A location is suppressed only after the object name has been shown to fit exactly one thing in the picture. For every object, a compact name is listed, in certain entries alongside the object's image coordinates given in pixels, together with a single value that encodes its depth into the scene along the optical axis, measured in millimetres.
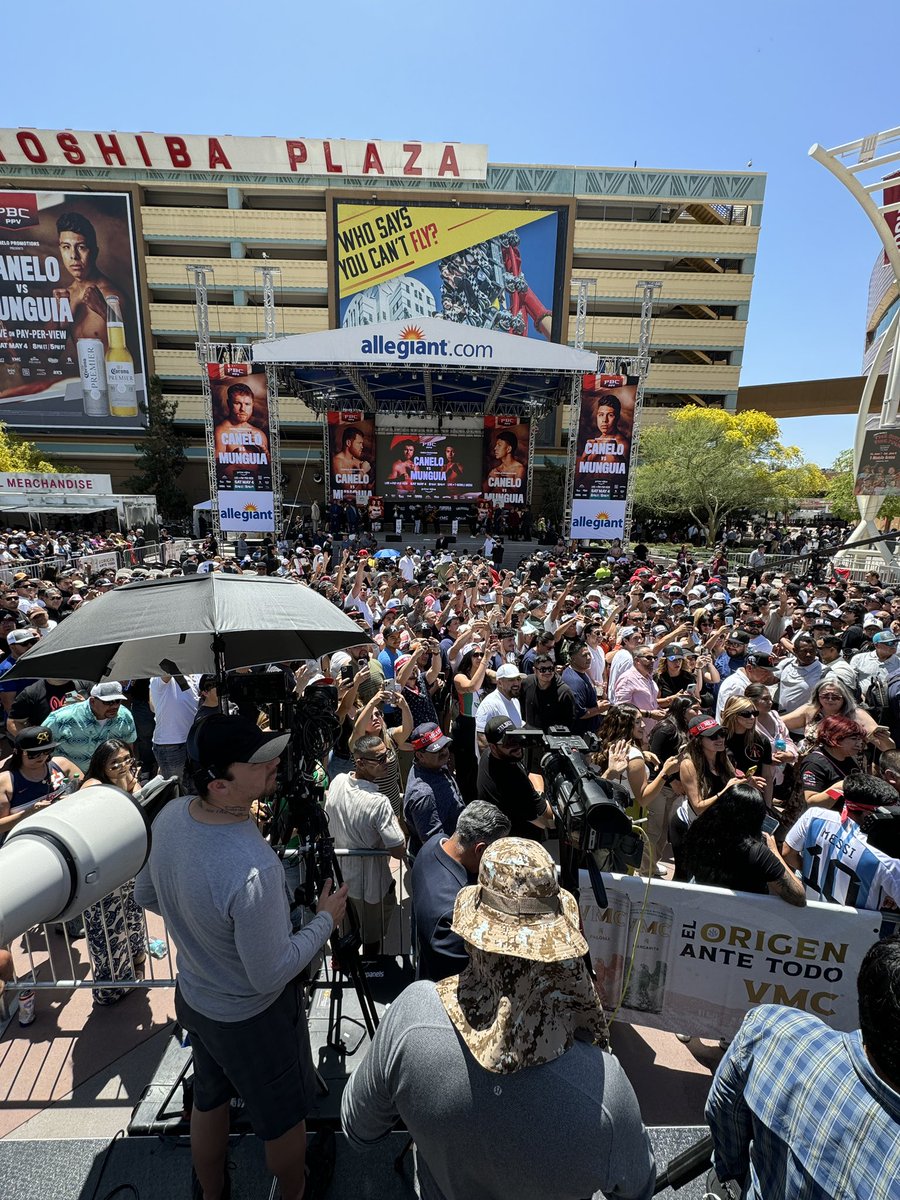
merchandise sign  25328
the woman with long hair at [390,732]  3482
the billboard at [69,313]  36062
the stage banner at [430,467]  29891
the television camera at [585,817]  2129
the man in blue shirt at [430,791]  3146
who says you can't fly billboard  32969
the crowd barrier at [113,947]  3125
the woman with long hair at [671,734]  4406
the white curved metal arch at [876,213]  19281
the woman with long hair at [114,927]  3213
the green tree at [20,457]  31652
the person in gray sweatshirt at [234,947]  1730
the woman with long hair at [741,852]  2678
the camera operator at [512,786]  3396
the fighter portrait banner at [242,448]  20719
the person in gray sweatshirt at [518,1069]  1232
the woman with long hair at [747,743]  3912
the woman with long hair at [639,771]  3756
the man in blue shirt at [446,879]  2047
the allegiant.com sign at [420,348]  19922
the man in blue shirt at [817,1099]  1204
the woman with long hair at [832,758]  3635
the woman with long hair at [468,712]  4914
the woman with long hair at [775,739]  4297
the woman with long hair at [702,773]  3445
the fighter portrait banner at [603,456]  21062
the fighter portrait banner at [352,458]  29391
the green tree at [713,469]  29984
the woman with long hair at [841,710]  4117
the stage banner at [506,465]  29641
